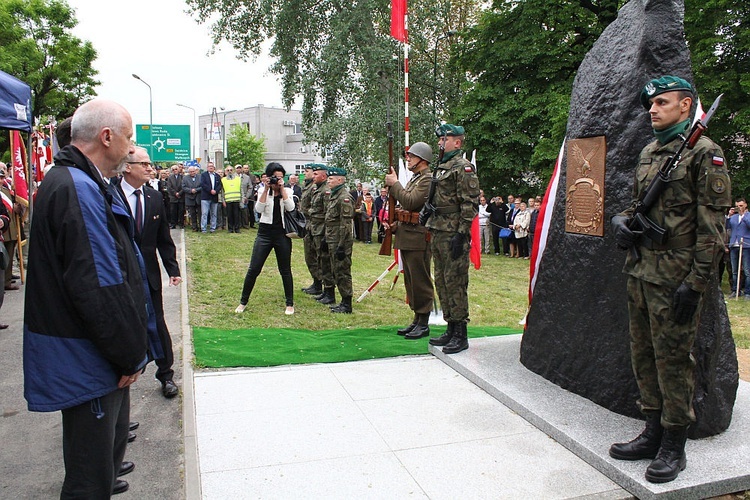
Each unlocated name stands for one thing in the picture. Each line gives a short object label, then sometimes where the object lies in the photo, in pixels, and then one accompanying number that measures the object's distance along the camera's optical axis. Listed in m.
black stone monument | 3.79
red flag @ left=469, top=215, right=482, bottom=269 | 8.15
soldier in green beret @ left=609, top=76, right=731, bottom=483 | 3.05
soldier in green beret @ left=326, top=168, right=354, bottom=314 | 8.38
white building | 75.62
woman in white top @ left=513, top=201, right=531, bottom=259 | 16.06
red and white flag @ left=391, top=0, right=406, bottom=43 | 9.37
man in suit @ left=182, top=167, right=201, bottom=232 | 16.57
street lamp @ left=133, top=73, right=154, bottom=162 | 33.88
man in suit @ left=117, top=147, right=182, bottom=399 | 4.36
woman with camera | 7.64
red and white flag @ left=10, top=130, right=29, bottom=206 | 10.17
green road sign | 33.94
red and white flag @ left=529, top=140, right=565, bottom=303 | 5.04
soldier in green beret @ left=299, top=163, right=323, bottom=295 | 9.49
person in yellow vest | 16.69
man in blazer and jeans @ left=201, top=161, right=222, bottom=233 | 16.23
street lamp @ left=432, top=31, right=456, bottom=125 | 21.78
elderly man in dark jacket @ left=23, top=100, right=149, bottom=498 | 2.19
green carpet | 5.72
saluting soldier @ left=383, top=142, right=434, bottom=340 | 6.37
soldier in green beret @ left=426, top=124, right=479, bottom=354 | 5.64
